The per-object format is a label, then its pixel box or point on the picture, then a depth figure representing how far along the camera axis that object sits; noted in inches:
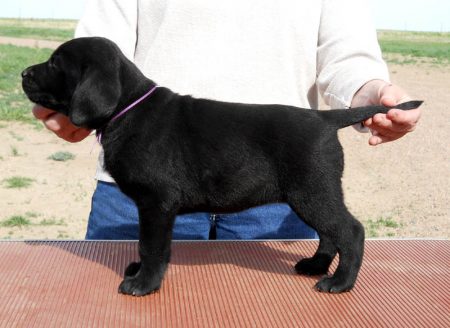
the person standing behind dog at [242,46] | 113.7
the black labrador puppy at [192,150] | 92.5
